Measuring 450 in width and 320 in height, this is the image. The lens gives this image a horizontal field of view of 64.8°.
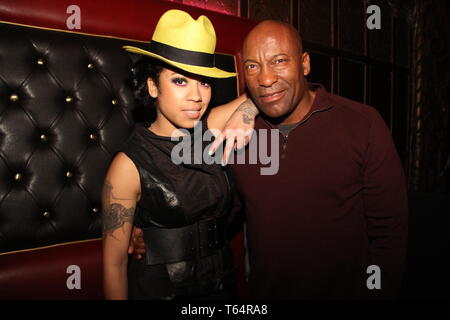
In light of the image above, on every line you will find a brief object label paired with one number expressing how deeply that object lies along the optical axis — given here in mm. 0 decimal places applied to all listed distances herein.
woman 1356
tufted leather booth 1503
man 1532
